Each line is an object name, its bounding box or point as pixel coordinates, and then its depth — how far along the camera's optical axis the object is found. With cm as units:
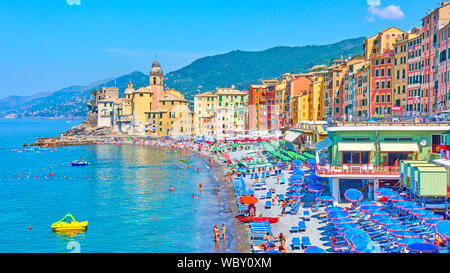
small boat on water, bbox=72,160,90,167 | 8785
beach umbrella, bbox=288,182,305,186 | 4760
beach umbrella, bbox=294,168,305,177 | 5100
